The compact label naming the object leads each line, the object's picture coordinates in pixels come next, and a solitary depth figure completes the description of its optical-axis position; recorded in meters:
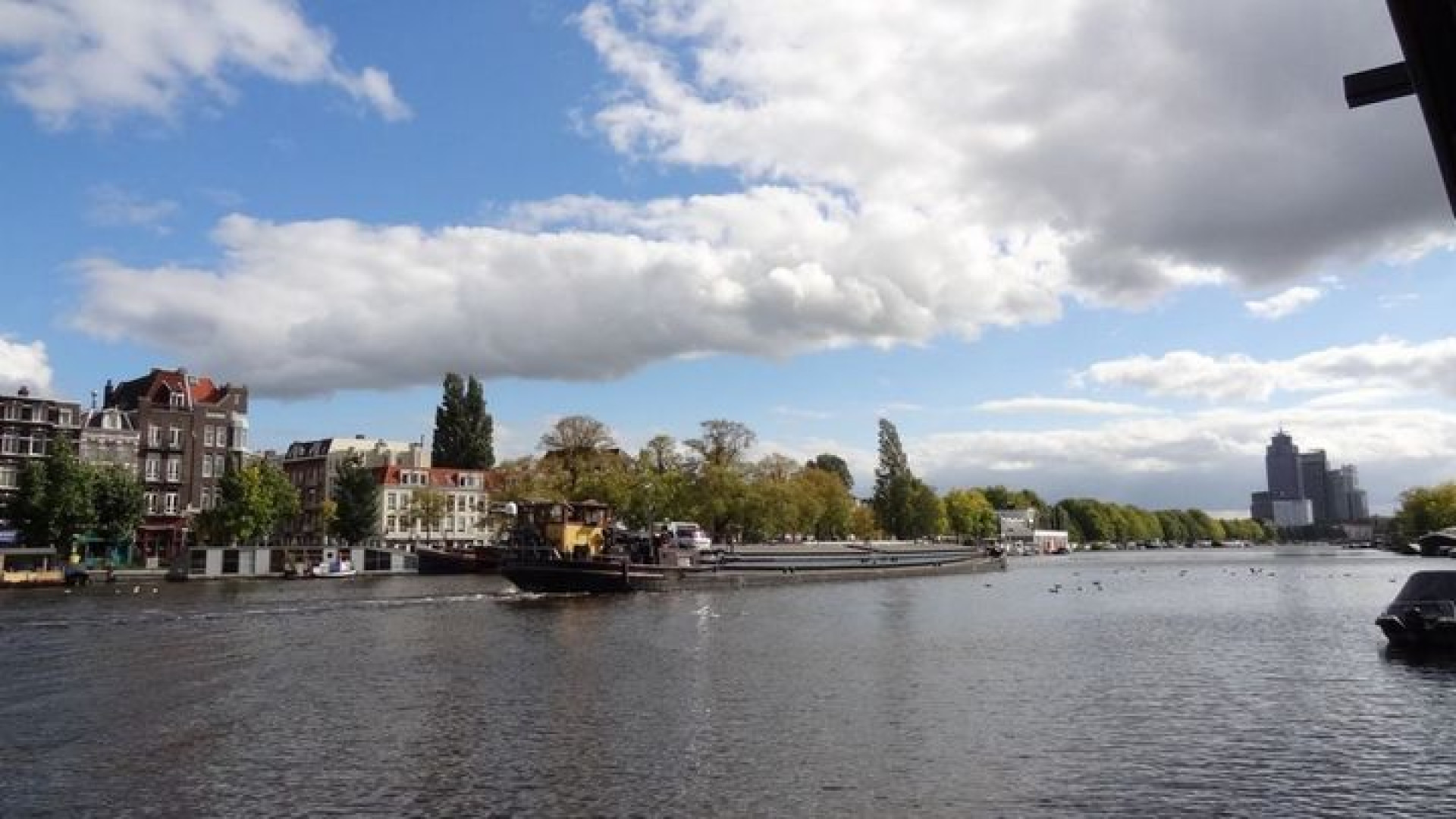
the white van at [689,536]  112.19
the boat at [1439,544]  184.00
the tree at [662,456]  148.00
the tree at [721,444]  147.38
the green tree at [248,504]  127.06
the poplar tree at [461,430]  185.62
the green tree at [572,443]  152.25
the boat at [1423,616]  43.06
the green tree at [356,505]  149.00
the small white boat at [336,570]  128.00
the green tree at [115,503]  115.75
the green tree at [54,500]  109.31
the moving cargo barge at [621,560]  85.88
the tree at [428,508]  161.00
